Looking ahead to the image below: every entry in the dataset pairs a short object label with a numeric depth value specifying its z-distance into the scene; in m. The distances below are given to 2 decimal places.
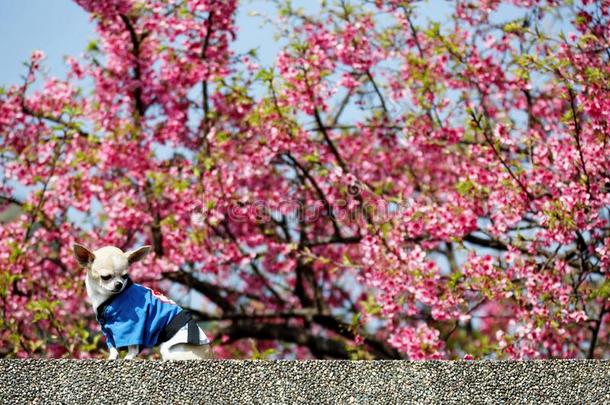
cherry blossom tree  13.85
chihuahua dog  8.48
